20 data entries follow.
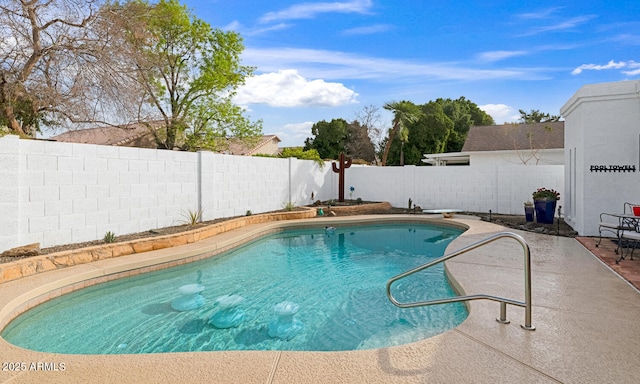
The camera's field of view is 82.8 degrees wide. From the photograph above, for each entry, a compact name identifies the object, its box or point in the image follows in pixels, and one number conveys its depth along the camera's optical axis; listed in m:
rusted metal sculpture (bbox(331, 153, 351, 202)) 15.68
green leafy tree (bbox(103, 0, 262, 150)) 16.09
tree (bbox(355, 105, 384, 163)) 33.69
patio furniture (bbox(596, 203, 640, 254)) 6.50
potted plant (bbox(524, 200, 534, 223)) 10.74
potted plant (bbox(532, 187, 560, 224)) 10.20
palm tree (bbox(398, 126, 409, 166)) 29.36
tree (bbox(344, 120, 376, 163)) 33.37
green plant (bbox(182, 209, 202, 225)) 9.45
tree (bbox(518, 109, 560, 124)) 30.67
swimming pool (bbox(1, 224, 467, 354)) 4.08
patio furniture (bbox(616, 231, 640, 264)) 5.92
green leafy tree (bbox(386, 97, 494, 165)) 31.86
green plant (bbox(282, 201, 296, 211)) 13.37
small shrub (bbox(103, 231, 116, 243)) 7.27
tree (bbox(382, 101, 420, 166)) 29.38
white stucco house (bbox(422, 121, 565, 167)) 19.61
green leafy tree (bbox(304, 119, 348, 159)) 33.44
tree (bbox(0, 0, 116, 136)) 9.37
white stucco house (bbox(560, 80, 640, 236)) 8.00
